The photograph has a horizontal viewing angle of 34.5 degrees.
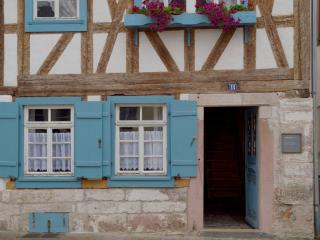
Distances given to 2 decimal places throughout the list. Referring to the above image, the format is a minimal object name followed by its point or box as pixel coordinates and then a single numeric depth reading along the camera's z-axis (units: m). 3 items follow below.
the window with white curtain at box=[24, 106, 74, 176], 8.60
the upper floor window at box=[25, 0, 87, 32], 8.45
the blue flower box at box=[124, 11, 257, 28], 8.05
